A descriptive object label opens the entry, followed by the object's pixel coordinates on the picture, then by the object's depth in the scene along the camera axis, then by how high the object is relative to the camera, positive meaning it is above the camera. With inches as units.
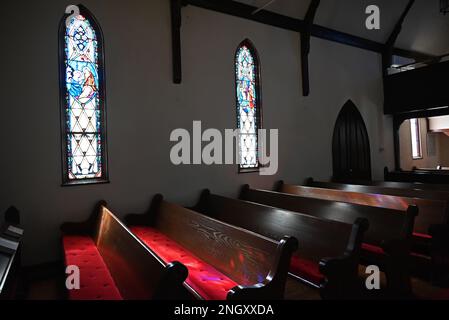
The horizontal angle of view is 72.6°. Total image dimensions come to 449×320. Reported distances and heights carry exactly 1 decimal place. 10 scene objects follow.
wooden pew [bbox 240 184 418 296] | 107.3 -27.1
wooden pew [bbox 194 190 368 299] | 87.1 -27.2
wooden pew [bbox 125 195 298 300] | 73.2 -27.8
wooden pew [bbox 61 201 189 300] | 58.7 -26.6
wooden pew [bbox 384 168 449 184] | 237.6 -14.4
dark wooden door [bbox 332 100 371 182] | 253.6 +12.4
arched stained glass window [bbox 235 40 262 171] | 204.4 +42.4
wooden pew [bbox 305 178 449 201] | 157.9 -17.7
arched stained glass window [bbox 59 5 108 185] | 147.1 +35.6
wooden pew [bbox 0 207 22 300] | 78.8 -25.4
